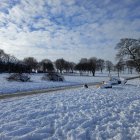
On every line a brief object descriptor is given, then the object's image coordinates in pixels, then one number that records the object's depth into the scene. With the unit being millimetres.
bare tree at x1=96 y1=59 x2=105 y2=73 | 78093
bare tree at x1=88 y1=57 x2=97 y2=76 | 63665
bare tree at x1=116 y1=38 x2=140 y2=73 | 29333
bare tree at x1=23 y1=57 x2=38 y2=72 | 70975
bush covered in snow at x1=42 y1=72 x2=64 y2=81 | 30153
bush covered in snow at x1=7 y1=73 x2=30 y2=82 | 25134
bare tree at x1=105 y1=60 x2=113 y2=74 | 82368
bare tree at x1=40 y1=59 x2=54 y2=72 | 67177
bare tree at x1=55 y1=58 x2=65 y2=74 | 71291
